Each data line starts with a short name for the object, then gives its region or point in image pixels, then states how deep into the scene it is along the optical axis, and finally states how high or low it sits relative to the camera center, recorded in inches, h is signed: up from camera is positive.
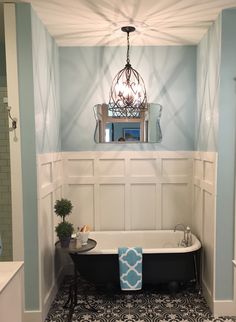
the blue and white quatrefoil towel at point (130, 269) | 111.3 -50.4
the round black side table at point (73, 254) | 107.4 -45.0
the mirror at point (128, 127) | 138.4 +5.5
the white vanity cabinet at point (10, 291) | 57.7 -32.5
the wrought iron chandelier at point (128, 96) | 114.0 +17.7
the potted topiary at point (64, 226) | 107.2 -32.4
